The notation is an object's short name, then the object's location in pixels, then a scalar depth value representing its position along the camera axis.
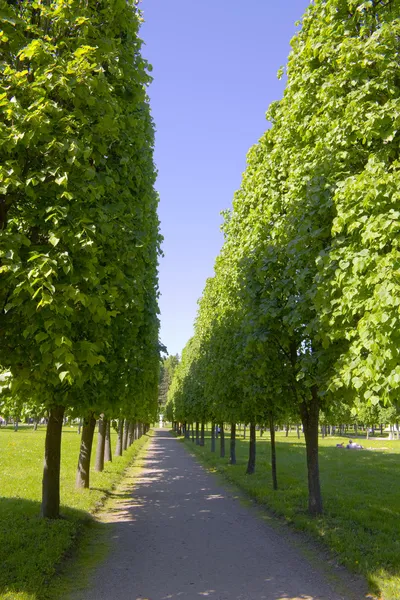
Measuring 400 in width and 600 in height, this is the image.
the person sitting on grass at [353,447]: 48.16
